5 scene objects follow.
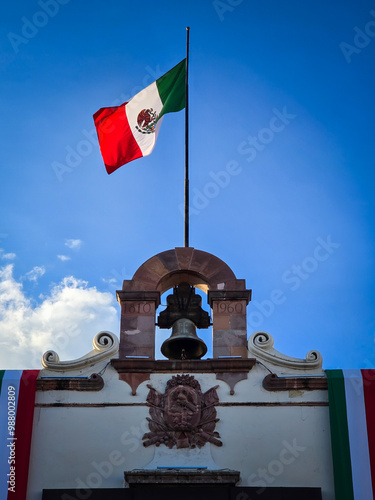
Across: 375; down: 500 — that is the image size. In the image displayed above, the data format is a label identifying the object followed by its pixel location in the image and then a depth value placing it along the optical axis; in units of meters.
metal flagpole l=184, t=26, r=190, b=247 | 19.83
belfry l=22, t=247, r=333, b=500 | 16.44
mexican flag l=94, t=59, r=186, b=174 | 20.64
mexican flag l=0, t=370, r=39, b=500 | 16.44
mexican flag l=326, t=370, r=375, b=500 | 16.33
